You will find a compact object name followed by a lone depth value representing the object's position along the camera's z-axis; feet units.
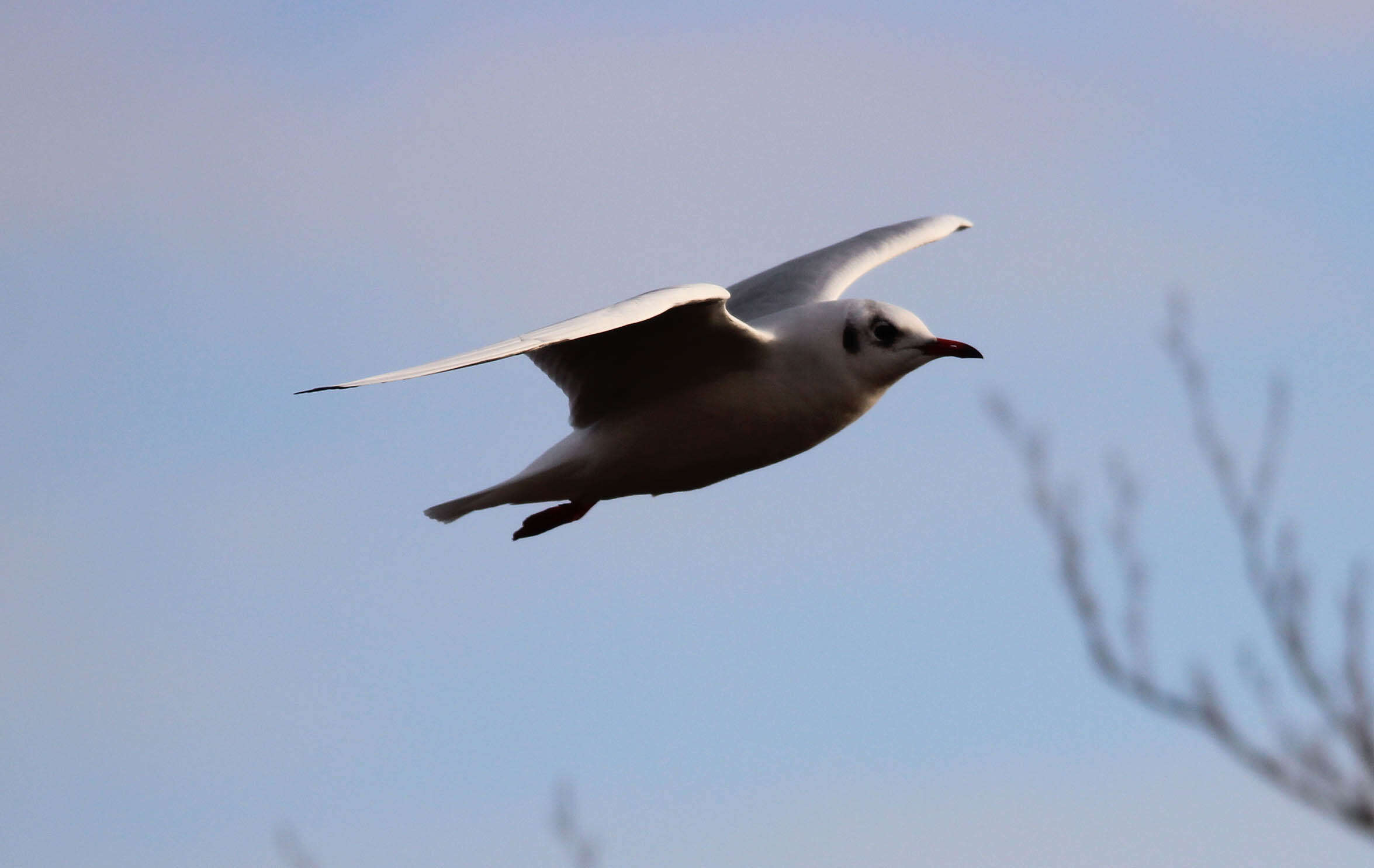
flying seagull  42.14
